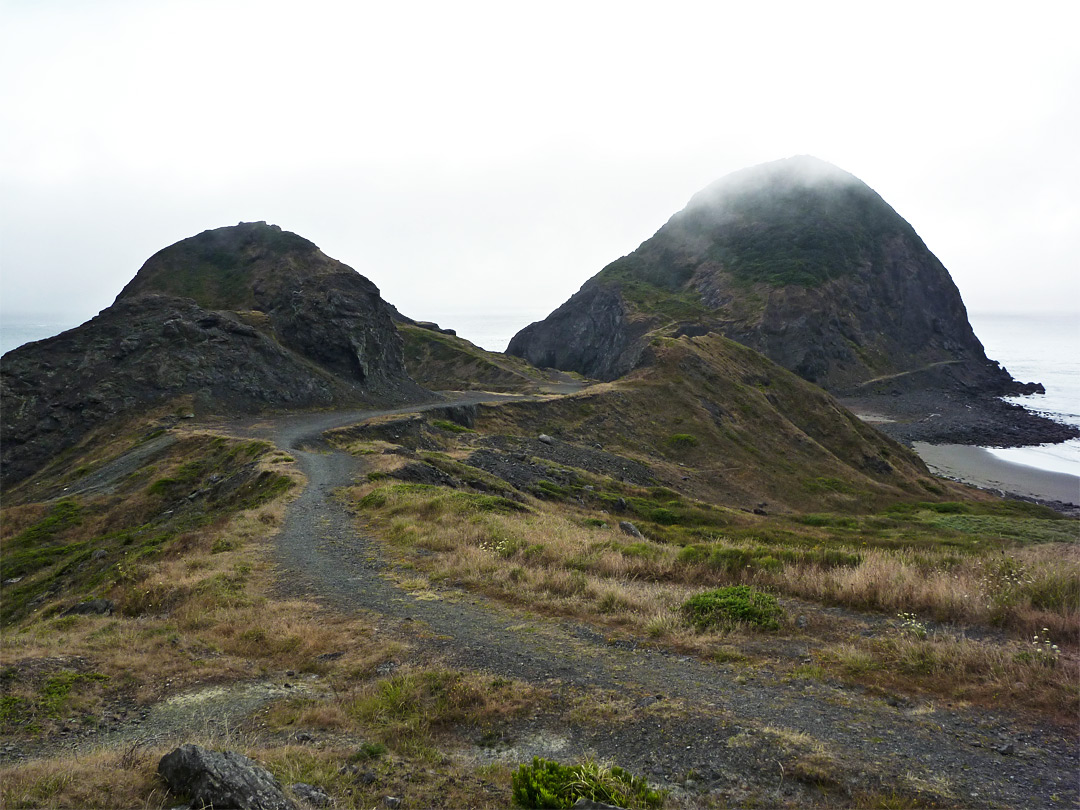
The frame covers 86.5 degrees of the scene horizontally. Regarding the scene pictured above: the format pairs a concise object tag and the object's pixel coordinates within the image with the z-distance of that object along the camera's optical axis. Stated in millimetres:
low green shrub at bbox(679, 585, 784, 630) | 9938
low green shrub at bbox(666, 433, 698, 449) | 54344
